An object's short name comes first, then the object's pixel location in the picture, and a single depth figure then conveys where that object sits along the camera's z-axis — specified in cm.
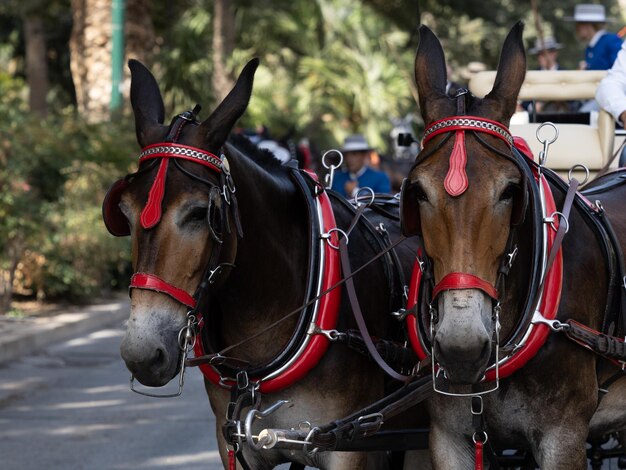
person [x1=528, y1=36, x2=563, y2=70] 1337
